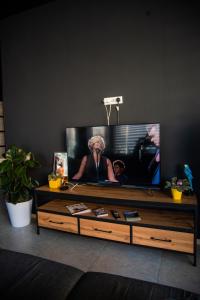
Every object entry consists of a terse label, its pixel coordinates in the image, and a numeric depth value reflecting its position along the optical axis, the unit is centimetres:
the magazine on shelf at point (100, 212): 221
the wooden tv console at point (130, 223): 191
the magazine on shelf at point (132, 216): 208
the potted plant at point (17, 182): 269
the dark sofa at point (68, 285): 104
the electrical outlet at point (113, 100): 247
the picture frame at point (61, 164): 276
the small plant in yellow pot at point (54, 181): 256
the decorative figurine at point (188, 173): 206
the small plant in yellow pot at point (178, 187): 198
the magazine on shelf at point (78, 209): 232
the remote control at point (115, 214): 217
